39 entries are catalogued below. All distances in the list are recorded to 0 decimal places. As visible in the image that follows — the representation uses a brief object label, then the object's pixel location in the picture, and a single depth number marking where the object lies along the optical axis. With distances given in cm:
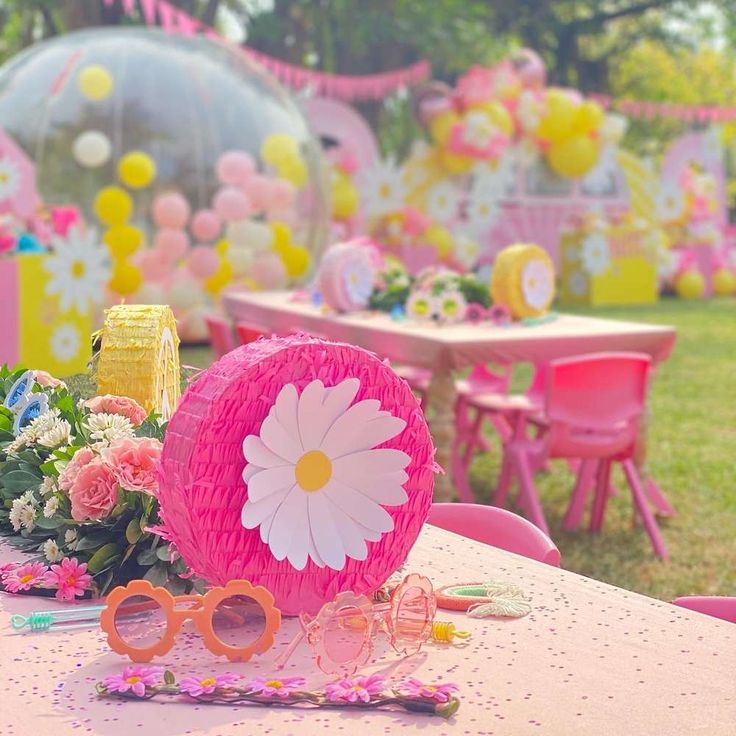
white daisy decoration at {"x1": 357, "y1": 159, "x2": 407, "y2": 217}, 1631
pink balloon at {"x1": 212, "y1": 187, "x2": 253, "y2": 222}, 1090
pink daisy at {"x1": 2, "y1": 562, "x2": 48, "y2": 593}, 193
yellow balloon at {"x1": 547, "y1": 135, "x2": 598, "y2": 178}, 1741
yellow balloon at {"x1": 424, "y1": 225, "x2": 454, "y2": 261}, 1628
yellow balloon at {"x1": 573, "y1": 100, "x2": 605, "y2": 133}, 1748
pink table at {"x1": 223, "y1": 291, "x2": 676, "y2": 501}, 534
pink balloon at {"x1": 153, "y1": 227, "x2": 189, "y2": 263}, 1070
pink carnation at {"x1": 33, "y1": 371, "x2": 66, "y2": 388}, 257
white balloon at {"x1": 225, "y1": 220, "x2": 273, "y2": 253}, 1099
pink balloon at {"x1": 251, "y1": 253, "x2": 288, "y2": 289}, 1112
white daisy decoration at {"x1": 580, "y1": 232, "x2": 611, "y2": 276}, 1728
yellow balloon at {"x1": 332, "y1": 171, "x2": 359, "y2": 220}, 1572
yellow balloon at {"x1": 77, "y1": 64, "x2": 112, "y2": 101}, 1086
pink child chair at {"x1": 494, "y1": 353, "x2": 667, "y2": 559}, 502
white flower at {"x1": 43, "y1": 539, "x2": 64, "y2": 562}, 197
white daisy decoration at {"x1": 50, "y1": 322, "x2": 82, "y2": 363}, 771
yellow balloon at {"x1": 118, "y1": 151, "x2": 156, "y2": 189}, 1071
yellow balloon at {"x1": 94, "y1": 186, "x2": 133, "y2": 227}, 1055
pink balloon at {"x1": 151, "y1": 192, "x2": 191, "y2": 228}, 1066
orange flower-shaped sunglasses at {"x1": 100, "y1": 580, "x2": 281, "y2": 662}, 162
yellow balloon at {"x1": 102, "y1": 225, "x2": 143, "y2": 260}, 1044
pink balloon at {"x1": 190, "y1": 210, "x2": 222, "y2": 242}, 1083
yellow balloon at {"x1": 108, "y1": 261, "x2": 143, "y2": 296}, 1032
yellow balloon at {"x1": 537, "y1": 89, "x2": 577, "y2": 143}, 1723
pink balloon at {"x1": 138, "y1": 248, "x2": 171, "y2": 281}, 1052
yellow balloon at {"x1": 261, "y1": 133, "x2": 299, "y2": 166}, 1133
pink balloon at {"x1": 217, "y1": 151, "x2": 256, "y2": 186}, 1102
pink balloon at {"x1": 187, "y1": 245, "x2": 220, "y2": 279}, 1077
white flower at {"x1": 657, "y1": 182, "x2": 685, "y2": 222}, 1958
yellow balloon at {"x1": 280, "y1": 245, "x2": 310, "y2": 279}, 1138
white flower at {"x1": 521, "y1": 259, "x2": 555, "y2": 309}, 599
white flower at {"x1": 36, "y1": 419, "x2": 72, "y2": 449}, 216
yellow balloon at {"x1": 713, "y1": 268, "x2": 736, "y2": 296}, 1959
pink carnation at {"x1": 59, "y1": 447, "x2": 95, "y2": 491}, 196
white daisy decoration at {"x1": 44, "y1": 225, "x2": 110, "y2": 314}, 791
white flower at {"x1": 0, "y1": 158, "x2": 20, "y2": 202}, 1008
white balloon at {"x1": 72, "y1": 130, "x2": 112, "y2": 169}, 1070
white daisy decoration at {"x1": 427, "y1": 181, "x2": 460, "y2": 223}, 1684
